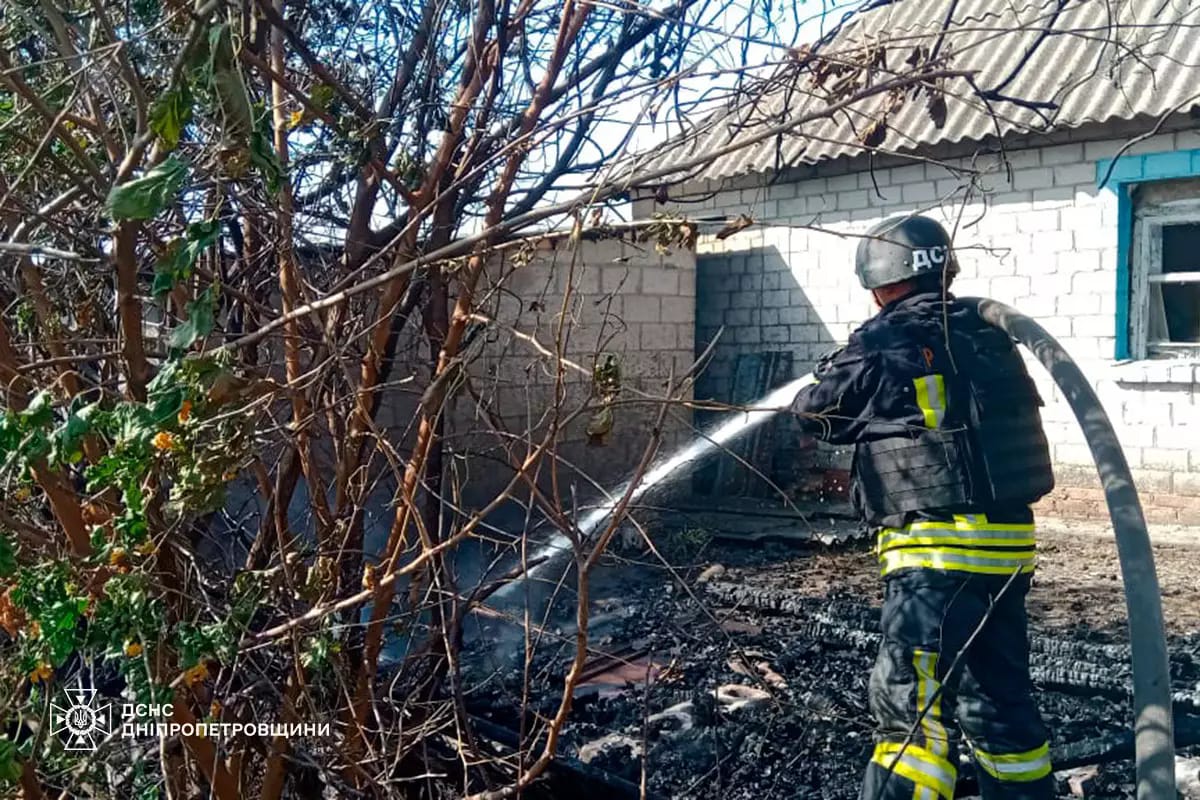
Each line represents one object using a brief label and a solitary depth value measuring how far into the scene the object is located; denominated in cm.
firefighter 299
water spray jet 243
